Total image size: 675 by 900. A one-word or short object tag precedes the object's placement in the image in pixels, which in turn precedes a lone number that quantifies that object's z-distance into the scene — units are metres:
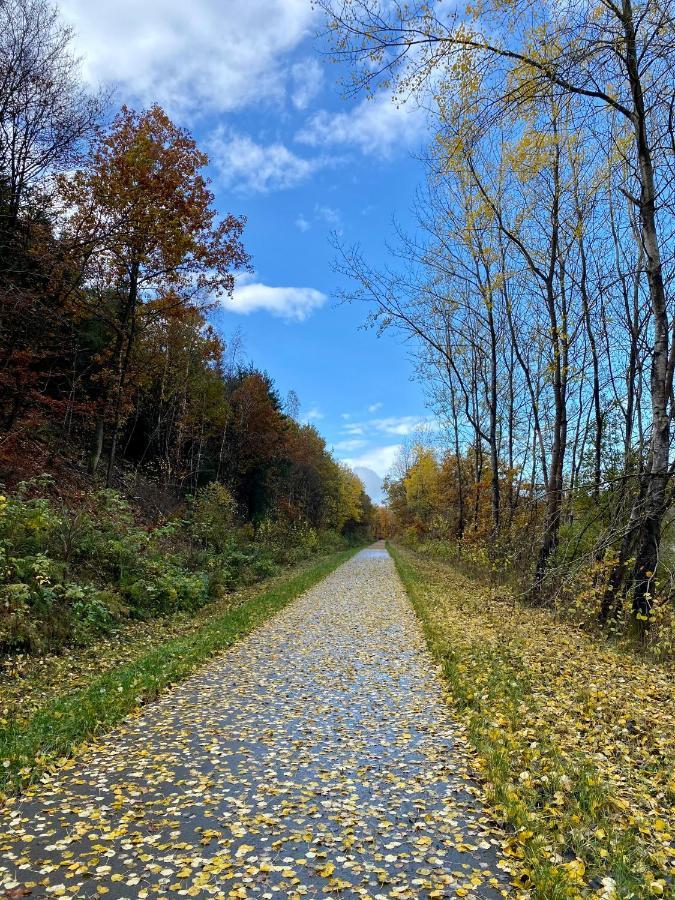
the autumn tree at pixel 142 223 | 13.42
